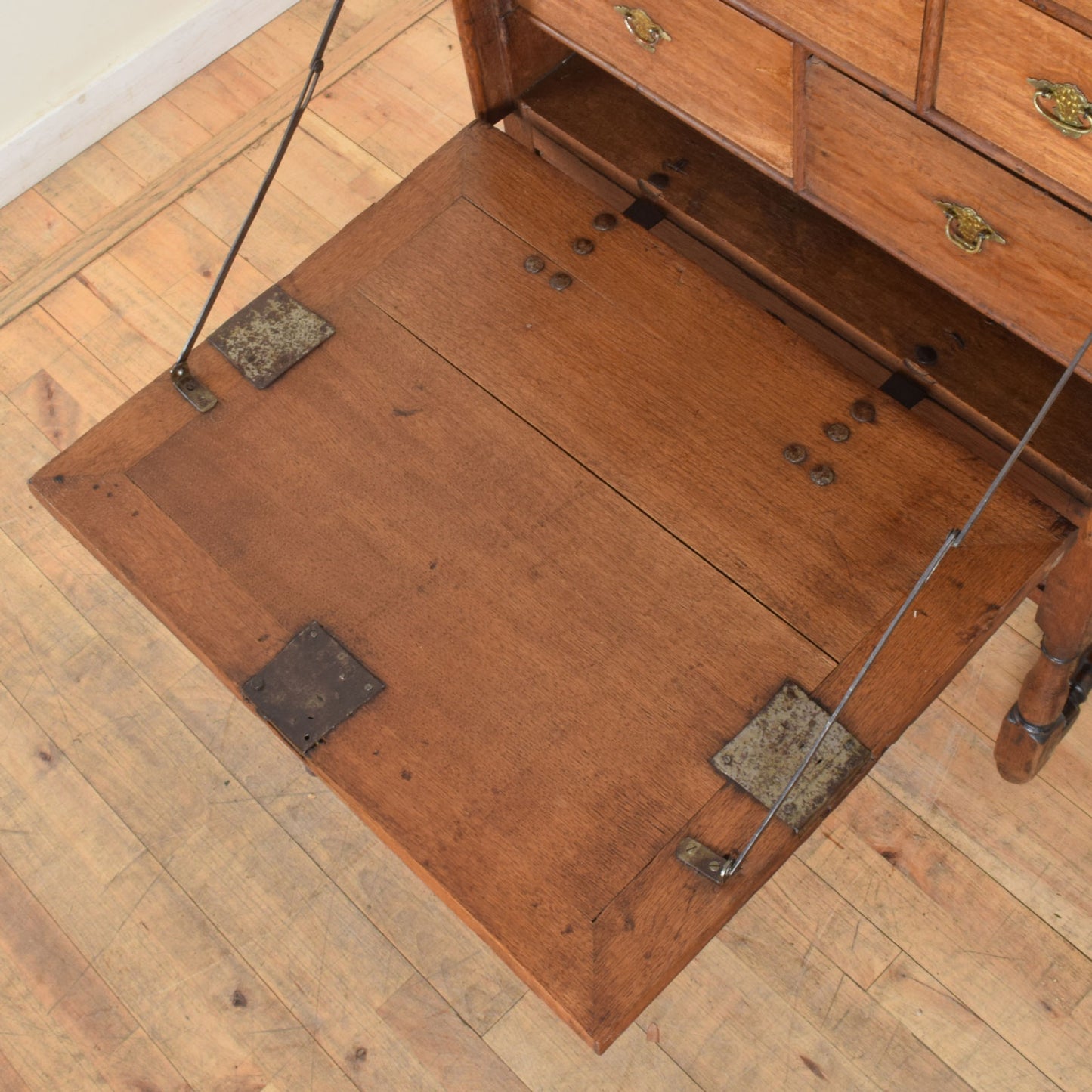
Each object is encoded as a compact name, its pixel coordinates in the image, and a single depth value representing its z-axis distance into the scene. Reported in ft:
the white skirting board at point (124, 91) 8.84
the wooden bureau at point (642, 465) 3.92
